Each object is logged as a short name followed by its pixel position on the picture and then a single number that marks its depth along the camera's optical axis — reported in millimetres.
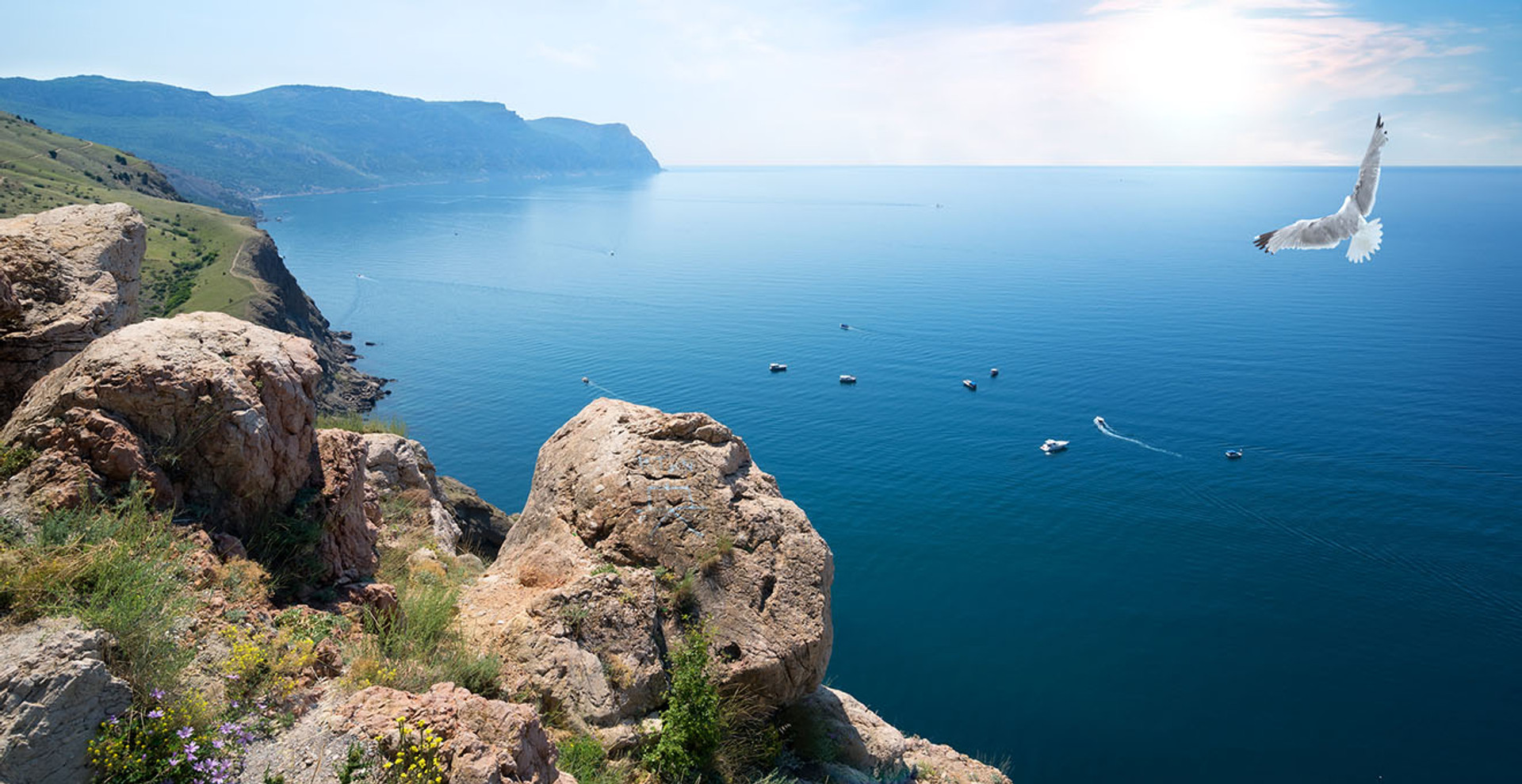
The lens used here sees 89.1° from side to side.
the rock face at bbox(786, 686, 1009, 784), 12914
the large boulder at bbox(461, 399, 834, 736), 10805
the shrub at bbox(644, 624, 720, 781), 10227
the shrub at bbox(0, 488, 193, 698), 6422
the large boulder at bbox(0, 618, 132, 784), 5449
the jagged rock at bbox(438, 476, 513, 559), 26677
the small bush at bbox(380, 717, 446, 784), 6445
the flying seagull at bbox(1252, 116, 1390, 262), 17094
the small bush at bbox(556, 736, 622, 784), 9336
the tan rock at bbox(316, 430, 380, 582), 10984
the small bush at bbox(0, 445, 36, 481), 8469
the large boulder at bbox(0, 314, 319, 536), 8859
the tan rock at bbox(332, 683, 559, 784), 6766
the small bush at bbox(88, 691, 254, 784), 5809
